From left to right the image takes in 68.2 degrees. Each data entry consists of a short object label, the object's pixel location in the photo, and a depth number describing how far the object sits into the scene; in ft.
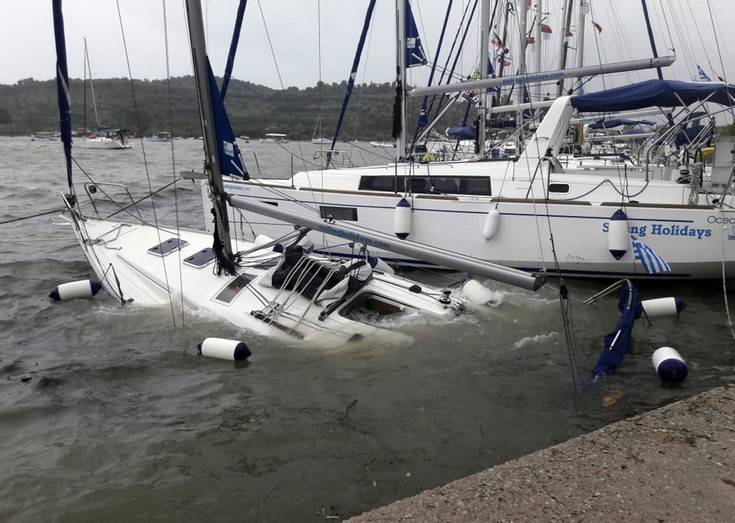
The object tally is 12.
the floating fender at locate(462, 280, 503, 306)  23.54
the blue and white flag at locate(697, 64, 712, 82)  47.62
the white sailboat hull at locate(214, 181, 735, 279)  26.35
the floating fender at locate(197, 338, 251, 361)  18.86
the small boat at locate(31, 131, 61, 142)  238.27
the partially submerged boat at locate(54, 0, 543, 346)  20.38
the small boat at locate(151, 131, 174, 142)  277.85
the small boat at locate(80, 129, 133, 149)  169.17
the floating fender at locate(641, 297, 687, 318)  22.97
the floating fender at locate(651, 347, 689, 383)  16.84
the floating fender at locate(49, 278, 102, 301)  26.37
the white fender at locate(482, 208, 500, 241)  28.84
